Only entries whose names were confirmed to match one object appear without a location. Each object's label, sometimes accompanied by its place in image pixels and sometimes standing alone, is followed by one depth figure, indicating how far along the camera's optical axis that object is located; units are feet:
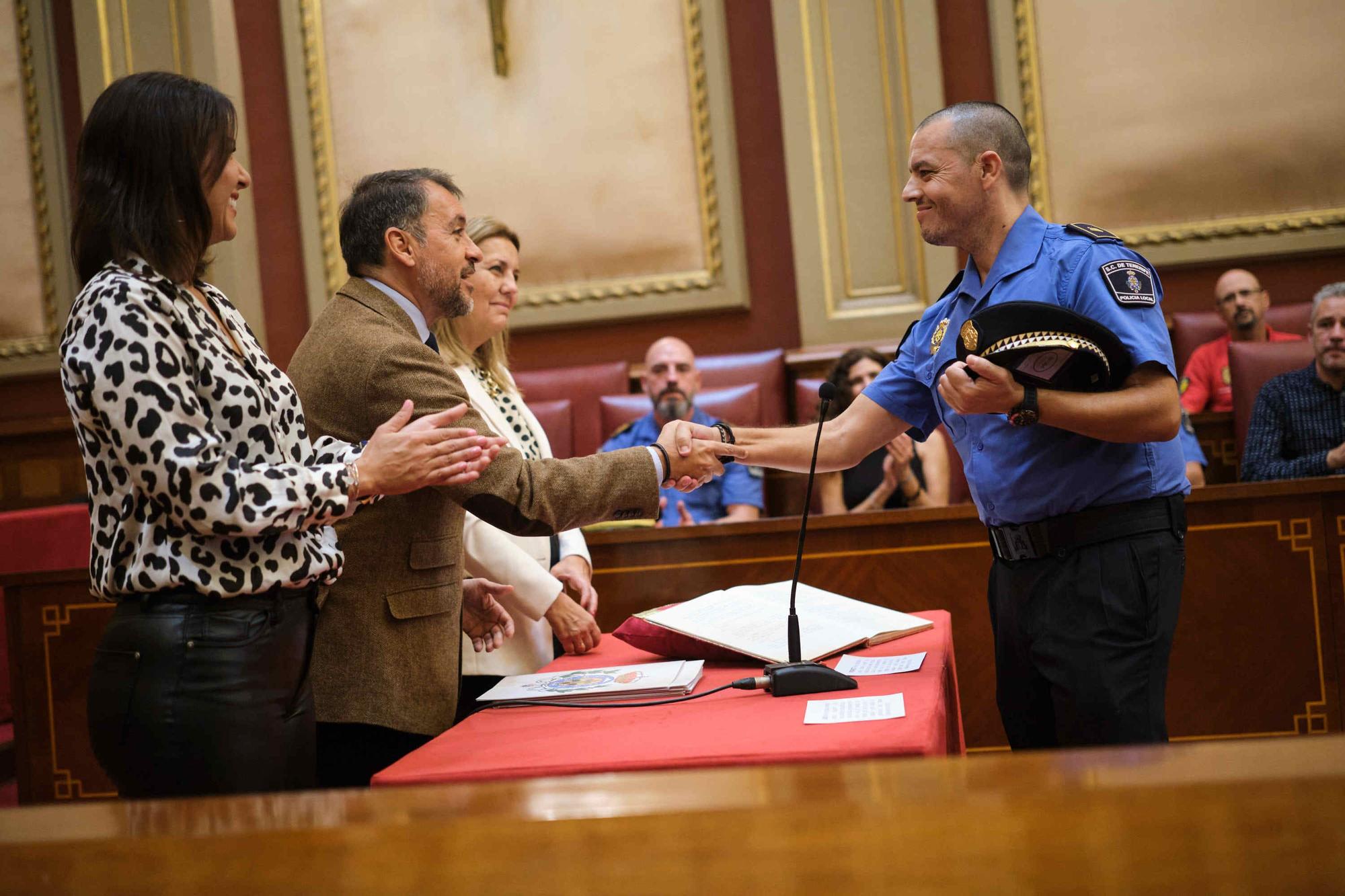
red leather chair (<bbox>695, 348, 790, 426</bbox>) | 15.56
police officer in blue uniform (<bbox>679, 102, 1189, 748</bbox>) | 5.53
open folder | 5.84
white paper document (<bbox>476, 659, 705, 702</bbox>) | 5.23
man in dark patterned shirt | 12.03
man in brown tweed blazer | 5.62
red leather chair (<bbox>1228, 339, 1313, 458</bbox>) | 13.16
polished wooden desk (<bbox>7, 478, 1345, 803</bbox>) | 9.23
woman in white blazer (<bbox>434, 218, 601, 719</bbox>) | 6.96
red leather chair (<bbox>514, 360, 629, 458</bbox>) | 16.10
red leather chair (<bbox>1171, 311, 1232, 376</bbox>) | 15.51
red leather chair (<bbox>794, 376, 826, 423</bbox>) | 14.74
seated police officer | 12.73
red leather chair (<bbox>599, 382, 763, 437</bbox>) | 14.47
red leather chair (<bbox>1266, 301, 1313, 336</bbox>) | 15.14
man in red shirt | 14.58
